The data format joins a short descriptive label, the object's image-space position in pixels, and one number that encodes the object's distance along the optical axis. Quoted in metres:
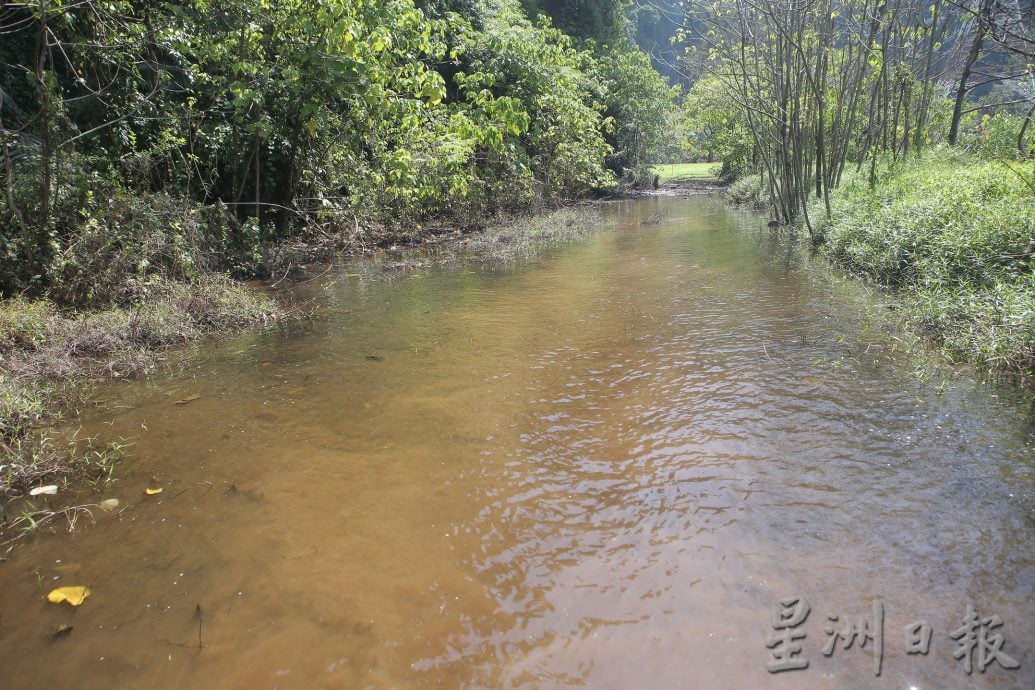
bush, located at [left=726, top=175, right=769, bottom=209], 17.14
